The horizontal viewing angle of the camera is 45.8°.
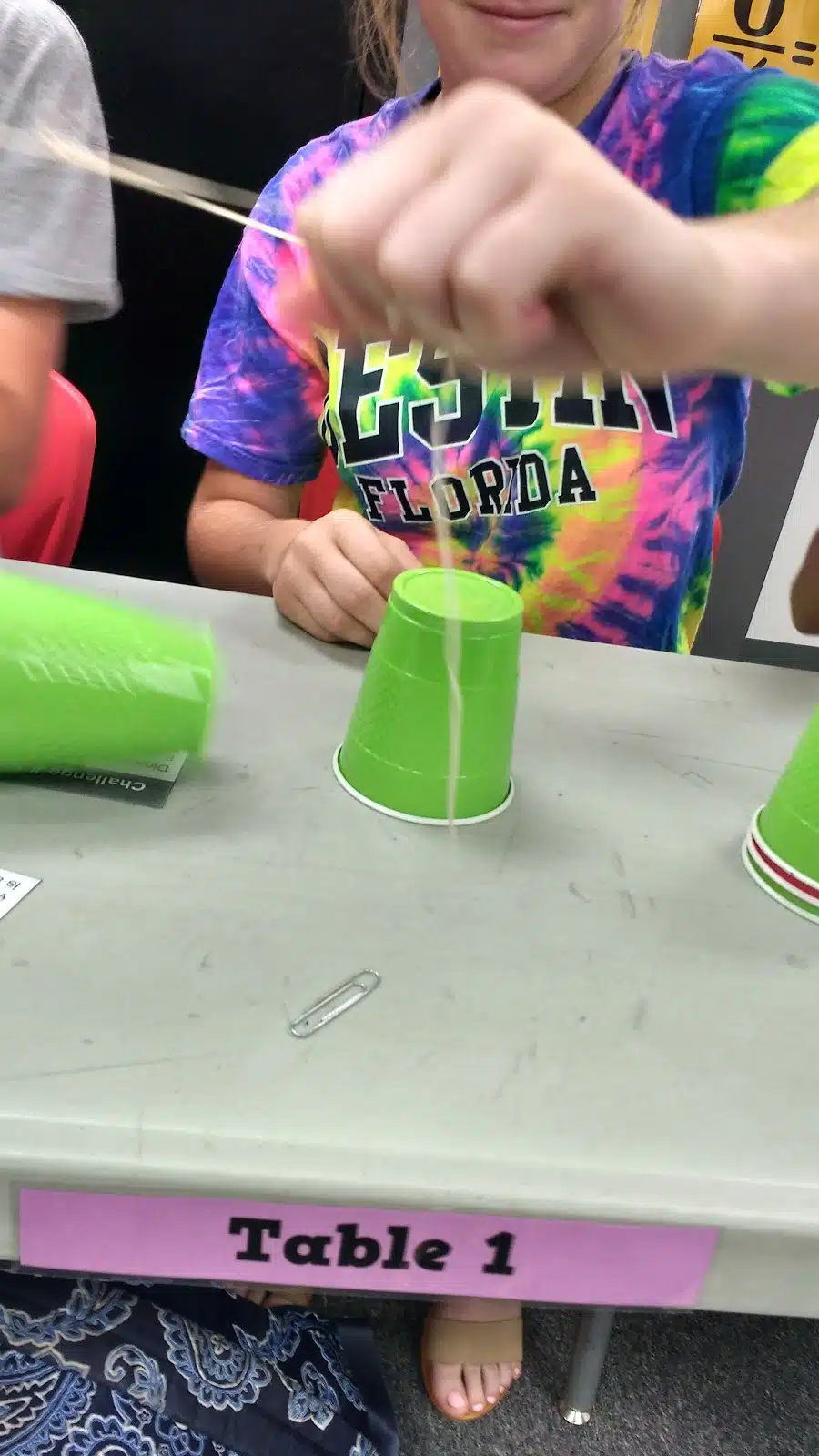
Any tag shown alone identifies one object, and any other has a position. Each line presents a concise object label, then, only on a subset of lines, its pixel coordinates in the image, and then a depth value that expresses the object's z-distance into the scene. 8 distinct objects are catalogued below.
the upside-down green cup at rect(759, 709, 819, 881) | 0.43
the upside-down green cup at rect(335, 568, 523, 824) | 0.44
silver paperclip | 0.34
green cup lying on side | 0.43
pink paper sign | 0.31
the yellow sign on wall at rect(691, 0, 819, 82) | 1.41
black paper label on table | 0.45
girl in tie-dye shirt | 0.65
